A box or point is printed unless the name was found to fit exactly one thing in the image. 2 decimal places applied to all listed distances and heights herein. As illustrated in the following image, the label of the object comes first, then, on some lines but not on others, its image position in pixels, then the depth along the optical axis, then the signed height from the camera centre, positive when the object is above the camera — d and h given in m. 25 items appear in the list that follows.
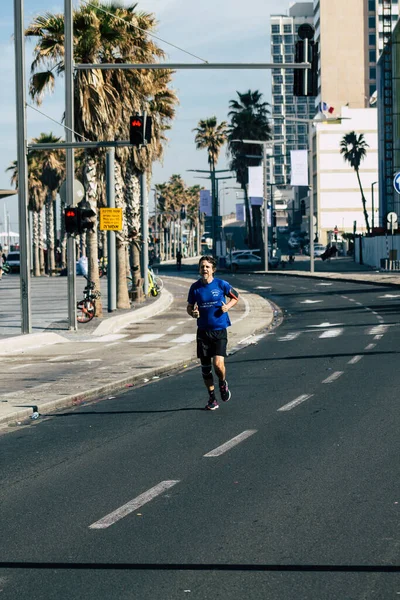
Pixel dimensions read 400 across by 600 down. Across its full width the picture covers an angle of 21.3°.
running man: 13.46 -1.16
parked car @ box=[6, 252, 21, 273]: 93.18 -2.98
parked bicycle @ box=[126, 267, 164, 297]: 46.53 -2.70
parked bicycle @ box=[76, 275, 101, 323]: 31.36 -2.38
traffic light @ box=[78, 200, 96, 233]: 27.98 +0.19
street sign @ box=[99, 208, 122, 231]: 34.00 +0.21
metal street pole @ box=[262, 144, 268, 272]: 78.31 +0.73
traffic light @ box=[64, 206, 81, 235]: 27.80 +0.19
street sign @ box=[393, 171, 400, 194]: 47.12 +1.72
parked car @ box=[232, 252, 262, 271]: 95.56 -3.31
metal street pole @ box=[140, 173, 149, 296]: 46.72 -0.25
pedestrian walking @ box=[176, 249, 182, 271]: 98.38 -3.31
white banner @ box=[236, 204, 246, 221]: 119.75 +1.20
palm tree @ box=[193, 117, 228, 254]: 107.31 +8.69
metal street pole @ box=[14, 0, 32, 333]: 26.27 +1.51
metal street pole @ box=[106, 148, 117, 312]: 35.50 -0.52
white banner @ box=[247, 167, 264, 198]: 79.56 +3.00
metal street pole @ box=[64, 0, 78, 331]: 27.98 +2.28
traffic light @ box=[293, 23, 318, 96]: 21.55 +3.31
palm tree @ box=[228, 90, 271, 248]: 97.00 +8.59
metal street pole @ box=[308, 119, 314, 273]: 75.03 -2.38
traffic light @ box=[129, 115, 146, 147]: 25.56 +2.33
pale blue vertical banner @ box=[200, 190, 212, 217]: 110.12 +2.29
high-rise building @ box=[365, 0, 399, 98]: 196.38 +35.80
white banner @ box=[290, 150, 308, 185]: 74.19 +3.90
